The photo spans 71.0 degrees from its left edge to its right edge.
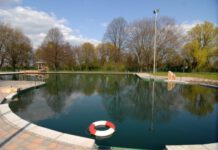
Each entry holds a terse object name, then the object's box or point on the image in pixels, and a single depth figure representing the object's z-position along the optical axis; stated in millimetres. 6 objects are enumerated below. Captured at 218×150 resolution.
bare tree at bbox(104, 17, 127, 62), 32219
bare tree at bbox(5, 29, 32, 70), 29172
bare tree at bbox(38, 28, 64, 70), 31848
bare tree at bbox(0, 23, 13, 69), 28203
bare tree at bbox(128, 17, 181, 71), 27862
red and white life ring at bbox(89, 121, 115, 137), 3939
